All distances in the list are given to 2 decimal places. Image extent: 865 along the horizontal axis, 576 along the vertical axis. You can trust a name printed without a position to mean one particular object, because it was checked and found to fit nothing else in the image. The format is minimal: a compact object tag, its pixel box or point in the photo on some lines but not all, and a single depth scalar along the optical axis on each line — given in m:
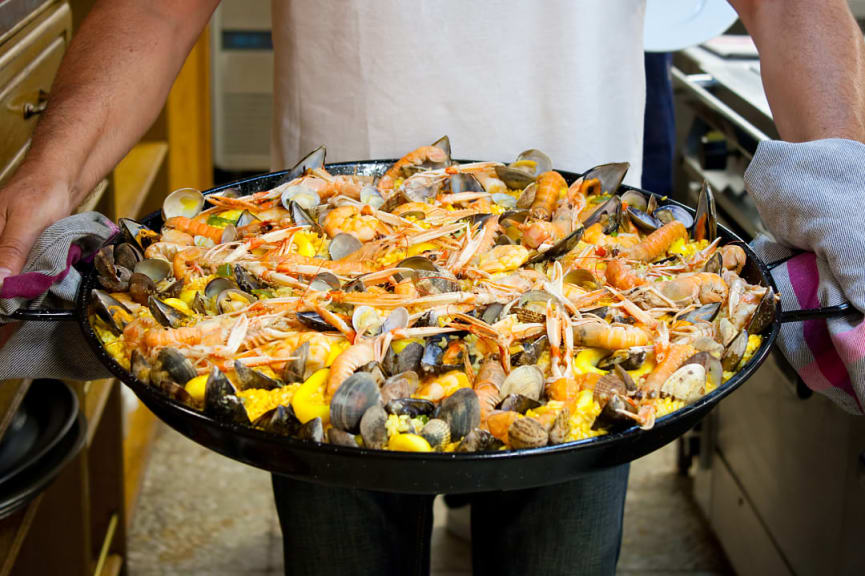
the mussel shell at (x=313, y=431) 0.76
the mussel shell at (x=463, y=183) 1.26
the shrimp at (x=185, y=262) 1.05
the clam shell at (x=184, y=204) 1.20
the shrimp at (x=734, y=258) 1.05
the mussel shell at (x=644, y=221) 1.16
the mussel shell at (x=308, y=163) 1.29
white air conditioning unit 3.75
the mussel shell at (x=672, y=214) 1.17
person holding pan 1.20
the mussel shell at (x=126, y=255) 1.04
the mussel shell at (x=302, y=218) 1.16
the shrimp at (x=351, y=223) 1.13
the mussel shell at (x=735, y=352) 0.88
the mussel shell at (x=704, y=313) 0.94
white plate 1.85
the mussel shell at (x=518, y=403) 0.82
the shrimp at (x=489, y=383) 0.82
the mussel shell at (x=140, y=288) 1.00
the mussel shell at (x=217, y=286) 0.99
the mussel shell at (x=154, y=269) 1.04
